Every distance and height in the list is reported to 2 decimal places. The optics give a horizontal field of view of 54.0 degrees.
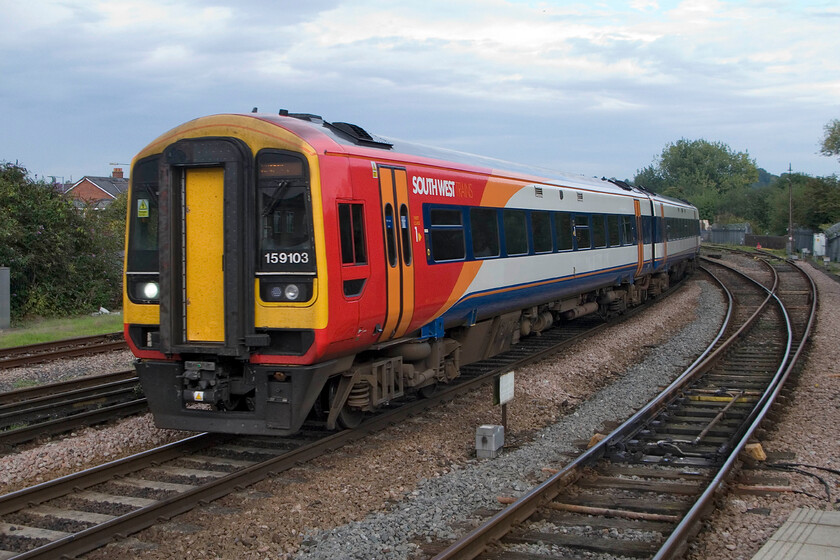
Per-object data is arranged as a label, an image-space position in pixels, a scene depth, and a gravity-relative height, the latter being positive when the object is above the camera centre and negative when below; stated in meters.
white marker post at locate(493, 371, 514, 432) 8.86 -1.49
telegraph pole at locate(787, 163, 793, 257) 53.88 +3.07
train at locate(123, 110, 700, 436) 7.40 -0.15
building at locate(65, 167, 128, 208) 62.59 +5.74
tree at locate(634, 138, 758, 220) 120.38 +12.12
